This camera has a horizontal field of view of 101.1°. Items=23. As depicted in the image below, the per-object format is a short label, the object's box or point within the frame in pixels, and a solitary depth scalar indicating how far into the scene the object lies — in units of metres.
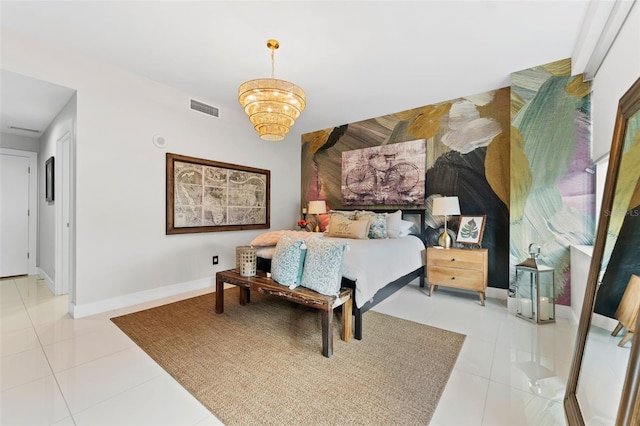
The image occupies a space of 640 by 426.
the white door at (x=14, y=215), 4.26
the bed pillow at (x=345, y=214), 3.98
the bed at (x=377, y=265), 2.32
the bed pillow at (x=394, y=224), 3.77
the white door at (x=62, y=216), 3.41
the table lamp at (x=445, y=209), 3.35
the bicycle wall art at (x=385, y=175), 4.04
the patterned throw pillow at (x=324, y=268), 2.16
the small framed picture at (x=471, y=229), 3.40
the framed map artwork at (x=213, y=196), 3.50
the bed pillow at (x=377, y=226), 3.68
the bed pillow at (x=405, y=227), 3.84
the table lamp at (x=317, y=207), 4.79
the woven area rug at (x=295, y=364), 1.48
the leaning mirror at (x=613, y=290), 1.00
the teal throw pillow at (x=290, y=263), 2.34
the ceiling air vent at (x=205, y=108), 3.70
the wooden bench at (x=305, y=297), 2.01
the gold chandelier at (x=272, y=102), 2.22
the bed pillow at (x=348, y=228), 3.57
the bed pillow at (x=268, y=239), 3.14
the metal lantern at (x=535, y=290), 2.63
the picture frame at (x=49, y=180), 3.74
